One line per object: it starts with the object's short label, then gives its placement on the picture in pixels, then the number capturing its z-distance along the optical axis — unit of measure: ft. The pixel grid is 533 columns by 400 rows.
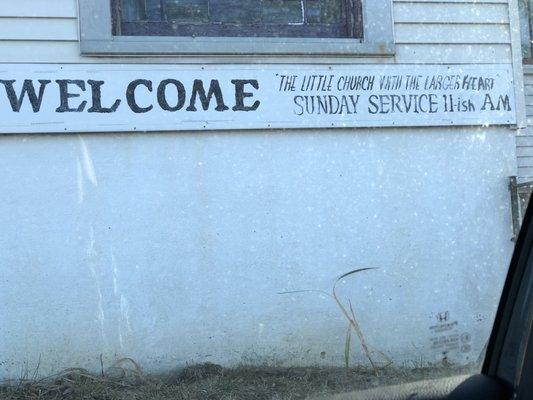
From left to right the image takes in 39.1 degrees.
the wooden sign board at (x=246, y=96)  17.44
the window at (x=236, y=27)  17.90
